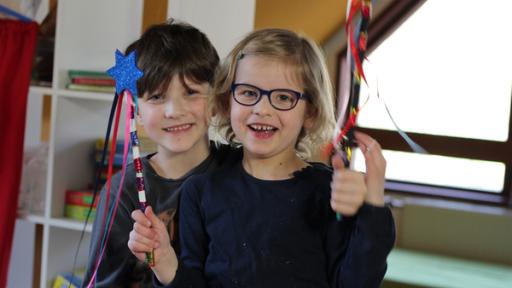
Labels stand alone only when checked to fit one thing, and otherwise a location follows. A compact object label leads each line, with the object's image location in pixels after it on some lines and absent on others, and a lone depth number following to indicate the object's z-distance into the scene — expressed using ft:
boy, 4.18
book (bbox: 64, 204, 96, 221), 7.06
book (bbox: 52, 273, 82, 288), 6.84
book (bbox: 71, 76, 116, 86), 6.91
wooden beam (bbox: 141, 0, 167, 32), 7.78
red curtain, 6.96
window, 10.71
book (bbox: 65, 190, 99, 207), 7.04
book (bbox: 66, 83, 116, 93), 6.89
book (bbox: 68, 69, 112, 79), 6.92
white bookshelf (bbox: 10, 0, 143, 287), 6.91
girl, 3.30
